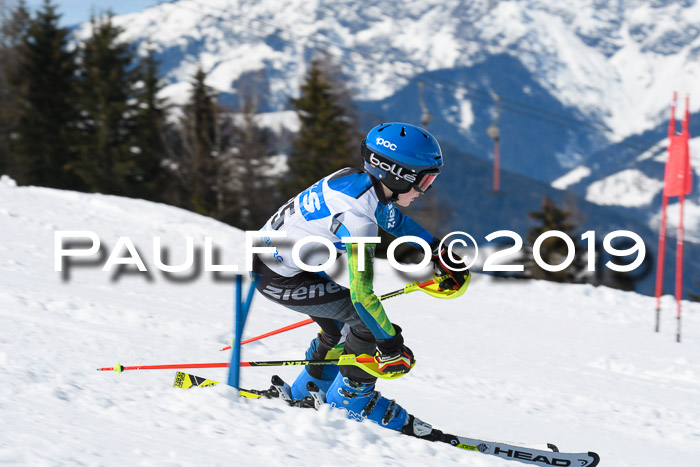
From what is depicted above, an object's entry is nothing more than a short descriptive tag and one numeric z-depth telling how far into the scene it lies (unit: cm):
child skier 340
